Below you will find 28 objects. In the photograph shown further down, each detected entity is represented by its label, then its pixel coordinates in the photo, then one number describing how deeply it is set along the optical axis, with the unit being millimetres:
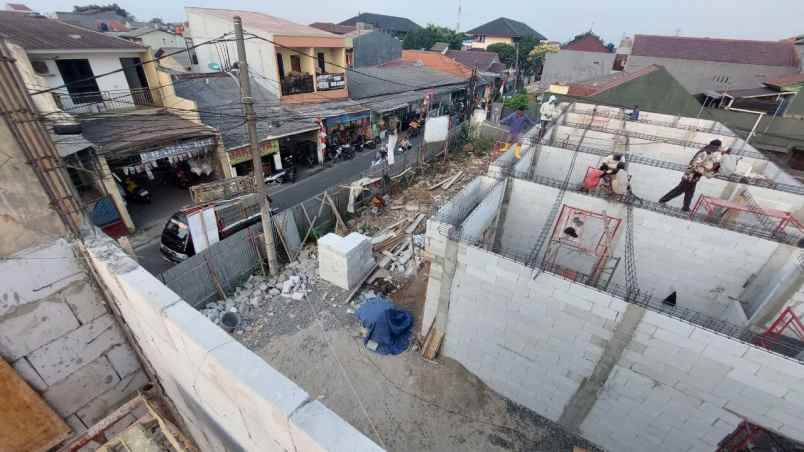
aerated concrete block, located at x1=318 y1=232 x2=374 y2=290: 10695
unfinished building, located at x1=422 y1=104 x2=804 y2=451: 5625
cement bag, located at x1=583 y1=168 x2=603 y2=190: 9828
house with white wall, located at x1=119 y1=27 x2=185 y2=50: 30312
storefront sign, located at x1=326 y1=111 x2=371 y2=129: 21922
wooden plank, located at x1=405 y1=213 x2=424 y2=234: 14063
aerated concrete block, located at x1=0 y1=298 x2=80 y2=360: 3676
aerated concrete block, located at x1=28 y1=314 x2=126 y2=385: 4023
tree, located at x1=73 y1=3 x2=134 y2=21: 59412
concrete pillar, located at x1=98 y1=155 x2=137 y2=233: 12633
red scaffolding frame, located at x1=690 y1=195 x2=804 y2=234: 8484
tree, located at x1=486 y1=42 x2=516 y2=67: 57344
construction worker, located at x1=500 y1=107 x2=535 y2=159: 24630
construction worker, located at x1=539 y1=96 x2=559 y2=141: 18766
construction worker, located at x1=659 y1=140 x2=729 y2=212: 9211
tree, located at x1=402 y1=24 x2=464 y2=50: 62000
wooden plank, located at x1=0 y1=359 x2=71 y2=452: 3819
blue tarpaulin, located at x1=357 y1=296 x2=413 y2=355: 9281
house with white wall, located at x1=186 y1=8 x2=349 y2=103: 19531
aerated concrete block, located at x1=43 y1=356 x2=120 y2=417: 4273
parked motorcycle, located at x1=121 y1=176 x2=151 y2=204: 15773
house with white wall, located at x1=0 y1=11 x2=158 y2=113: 13411
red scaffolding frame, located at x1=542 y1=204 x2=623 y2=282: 8727
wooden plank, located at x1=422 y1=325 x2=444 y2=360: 8812
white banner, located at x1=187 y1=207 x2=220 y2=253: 10648
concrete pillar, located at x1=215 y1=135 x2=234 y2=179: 16217
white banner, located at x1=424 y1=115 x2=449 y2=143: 21062
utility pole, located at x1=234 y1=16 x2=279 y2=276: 7901
